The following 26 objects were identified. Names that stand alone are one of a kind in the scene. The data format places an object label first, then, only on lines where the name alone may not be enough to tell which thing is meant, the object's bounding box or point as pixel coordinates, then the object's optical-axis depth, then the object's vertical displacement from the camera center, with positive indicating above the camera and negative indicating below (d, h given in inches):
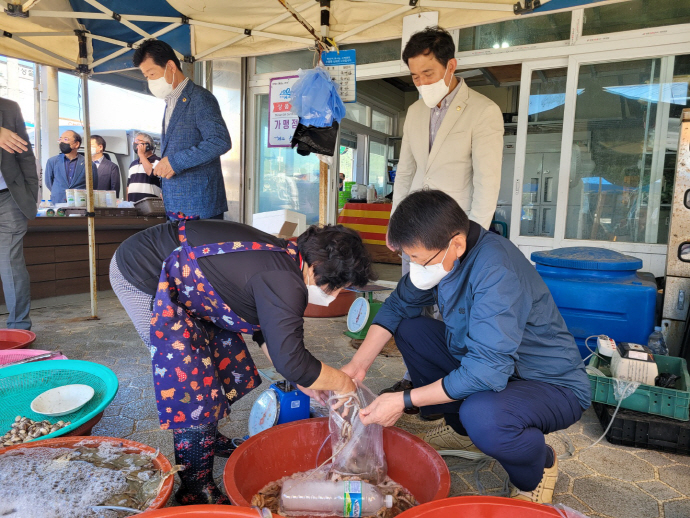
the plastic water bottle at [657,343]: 101.3 -29.4
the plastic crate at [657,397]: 79.4 -32.9
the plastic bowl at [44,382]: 73.8 -33.0
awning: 127.8 +53.3
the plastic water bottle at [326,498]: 57.6 -37.4
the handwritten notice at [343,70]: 130.2 +36.7
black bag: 125.6 +16.4
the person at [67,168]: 201.2 +10.6
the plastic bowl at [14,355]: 91.8 -32.5
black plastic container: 79.8 -38.9
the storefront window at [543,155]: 165.2 +18.5
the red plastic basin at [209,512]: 37.5 -25.6
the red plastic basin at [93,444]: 50.8 -29.4
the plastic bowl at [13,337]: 115.0 -36.4
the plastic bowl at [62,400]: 70.8 -32.8
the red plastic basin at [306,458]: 54.3 -33.3
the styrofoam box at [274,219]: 124.2 -5.8
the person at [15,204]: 124.5 -3.7
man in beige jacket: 98.4 +15.7
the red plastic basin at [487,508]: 42.1 -27.5
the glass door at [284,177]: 227.8 +11.0
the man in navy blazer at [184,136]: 104.1 +13.9
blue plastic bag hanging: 123.0 +27.2
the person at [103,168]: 223.5 +12.4
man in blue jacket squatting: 54.4 -17.4
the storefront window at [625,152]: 146.9 +18.9
